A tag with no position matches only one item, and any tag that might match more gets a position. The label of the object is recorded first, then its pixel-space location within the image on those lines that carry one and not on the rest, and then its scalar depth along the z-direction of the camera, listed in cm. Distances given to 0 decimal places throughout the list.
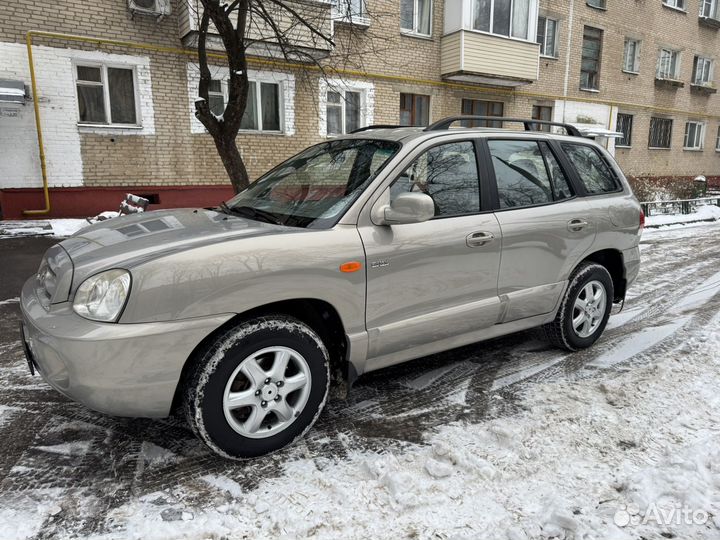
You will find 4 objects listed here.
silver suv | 246
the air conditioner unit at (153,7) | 1059
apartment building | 1019
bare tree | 755
